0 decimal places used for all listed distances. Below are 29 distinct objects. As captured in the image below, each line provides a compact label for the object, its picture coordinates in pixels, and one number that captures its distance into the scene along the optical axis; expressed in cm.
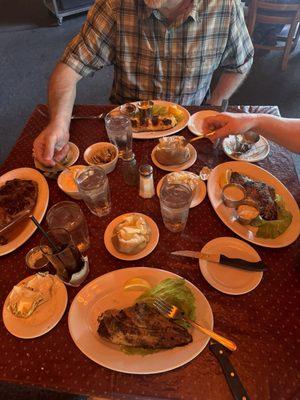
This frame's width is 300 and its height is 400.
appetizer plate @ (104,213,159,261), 108
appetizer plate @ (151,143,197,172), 138
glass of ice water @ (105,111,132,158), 143
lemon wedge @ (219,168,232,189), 131
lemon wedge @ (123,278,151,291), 101
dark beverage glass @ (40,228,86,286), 97
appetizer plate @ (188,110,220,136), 153
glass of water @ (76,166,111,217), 116
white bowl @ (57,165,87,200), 127
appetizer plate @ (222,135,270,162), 141
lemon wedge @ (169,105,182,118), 161
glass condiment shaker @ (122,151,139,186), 132
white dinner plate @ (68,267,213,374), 86
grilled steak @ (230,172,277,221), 117
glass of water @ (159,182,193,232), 110
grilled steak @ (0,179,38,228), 122
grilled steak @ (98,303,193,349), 89
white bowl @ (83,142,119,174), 136
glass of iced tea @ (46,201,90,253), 112
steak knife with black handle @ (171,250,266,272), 103
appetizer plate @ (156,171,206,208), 125
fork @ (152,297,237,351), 88
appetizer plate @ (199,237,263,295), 100
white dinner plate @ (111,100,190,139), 151
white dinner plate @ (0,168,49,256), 114
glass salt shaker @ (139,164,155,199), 121
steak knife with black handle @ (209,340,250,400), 81
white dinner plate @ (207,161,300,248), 112
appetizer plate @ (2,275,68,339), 94
